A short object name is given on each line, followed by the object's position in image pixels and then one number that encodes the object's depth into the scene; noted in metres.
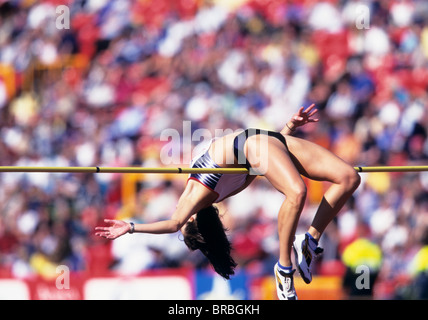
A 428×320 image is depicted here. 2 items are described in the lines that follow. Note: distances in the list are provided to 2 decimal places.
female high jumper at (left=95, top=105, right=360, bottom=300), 11.98
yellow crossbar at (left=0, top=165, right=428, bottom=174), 12.37
